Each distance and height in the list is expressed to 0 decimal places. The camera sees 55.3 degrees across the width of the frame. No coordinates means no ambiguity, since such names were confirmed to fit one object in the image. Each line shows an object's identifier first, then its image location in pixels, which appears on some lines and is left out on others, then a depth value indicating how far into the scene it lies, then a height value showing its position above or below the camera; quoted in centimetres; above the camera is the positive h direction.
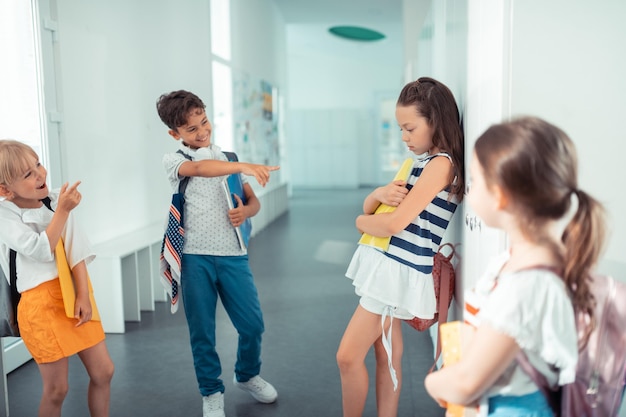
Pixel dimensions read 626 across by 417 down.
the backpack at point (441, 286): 211 -54
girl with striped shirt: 192 -29
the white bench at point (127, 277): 393 -95
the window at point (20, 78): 332 +36
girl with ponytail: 106 -24
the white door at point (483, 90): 156 +13
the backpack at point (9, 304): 209 -57
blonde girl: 199 -43
